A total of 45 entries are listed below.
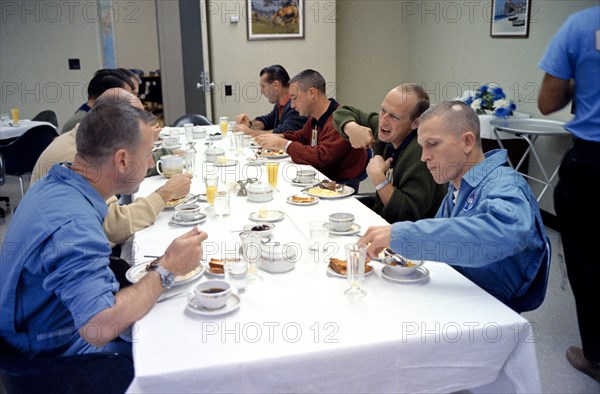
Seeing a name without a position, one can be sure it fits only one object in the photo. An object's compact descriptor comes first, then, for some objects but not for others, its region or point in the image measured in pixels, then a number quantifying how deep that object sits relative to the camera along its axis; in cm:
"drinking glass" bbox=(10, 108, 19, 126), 546
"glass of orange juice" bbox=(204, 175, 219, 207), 243
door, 787
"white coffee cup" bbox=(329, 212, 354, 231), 211
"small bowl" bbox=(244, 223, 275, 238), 204
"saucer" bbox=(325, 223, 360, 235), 209
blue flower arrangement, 440
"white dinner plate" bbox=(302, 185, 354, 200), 262
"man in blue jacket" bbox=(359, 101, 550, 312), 159
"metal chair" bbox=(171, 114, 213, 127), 543
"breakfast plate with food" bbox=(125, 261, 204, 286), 163
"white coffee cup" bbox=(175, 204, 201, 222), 225
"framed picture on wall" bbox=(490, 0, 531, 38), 462
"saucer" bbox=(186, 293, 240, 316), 144
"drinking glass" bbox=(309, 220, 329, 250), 186
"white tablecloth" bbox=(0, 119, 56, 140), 522
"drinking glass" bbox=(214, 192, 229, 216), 230
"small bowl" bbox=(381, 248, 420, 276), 167
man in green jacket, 248
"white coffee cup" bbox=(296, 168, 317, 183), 292
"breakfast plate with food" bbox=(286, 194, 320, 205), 253
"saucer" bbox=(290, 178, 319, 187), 289
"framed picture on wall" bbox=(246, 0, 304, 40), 613
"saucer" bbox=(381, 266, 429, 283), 165
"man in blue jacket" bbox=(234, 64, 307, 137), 488
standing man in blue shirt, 232
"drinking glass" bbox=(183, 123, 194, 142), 444
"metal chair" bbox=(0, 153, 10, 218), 413
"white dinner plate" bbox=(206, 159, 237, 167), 339
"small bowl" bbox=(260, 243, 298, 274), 173
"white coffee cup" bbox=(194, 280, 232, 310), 146
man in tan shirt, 215
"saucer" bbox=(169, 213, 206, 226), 222
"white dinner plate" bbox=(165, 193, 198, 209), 244
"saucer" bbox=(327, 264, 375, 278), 168
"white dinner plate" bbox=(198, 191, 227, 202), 262
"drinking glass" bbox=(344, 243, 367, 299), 156
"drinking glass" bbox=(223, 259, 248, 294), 161
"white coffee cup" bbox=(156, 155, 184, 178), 309
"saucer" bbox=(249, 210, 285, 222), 227
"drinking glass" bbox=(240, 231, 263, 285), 166
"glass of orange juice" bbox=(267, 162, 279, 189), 280
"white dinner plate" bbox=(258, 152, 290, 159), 367
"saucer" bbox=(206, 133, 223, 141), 440
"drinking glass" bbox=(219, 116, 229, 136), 455
